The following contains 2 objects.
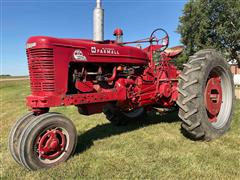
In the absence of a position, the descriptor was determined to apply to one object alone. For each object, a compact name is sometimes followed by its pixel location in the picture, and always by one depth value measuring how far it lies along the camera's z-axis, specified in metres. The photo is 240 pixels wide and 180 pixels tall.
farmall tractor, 2.46
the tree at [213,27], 16.34
